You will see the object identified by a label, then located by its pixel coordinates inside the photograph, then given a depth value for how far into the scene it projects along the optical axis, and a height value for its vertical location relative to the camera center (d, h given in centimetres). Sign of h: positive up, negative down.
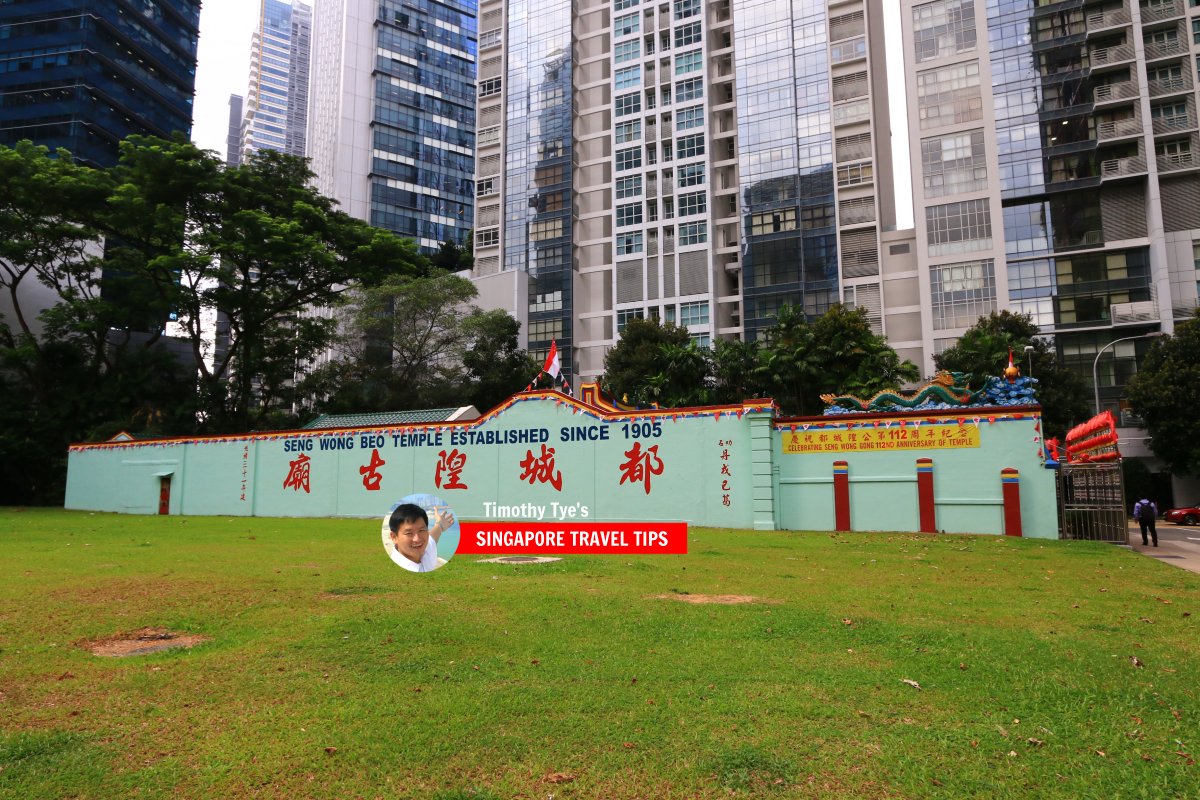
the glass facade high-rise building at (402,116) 8681 +4552
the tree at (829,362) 3969 +614
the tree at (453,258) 8044 +2494
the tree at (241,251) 3738 +1251
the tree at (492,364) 5069 +796
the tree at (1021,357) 3791 +590
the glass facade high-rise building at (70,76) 6431 +3663
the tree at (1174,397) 3747 +380
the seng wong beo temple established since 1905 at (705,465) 1800 +27
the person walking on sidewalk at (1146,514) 2017 -126
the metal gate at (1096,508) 1758 -92
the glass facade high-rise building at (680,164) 5594 +2648
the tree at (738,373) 4244 +600
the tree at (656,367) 4475 +702
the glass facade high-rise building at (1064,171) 4681 +2026
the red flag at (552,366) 2406 +366
